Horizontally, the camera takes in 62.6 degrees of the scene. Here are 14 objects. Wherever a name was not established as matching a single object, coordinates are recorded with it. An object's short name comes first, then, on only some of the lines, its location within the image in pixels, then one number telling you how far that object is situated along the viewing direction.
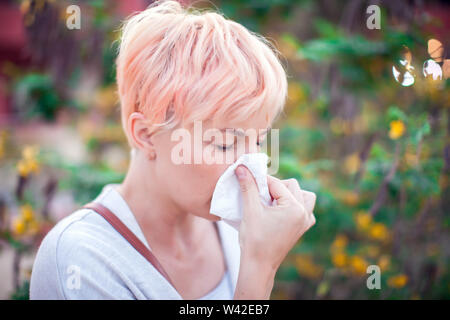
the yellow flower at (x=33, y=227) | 2.27
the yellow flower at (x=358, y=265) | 2.32
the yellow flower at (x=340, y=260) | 2.41
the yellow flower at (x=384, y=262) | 2.34
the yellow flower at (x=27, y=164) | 2.18
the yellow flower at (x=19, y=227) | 2.24
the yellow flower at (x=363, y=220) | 2.44
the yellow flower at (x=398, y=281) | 2.11
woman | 1.23
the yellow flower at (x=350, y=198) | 2.53
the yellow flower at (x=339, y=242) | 2.57
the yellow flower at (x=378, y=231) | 2.52
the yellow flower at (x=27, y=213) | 2.25
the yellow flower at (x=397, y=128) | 1.87
